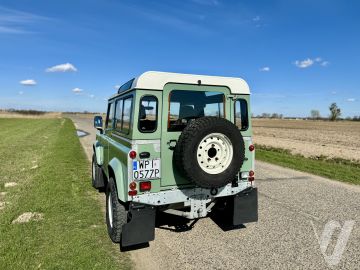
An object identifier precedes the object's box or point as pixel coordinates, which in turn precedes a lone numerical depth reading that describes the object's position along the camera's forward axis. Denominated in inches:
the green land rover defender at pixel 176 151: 157.9
